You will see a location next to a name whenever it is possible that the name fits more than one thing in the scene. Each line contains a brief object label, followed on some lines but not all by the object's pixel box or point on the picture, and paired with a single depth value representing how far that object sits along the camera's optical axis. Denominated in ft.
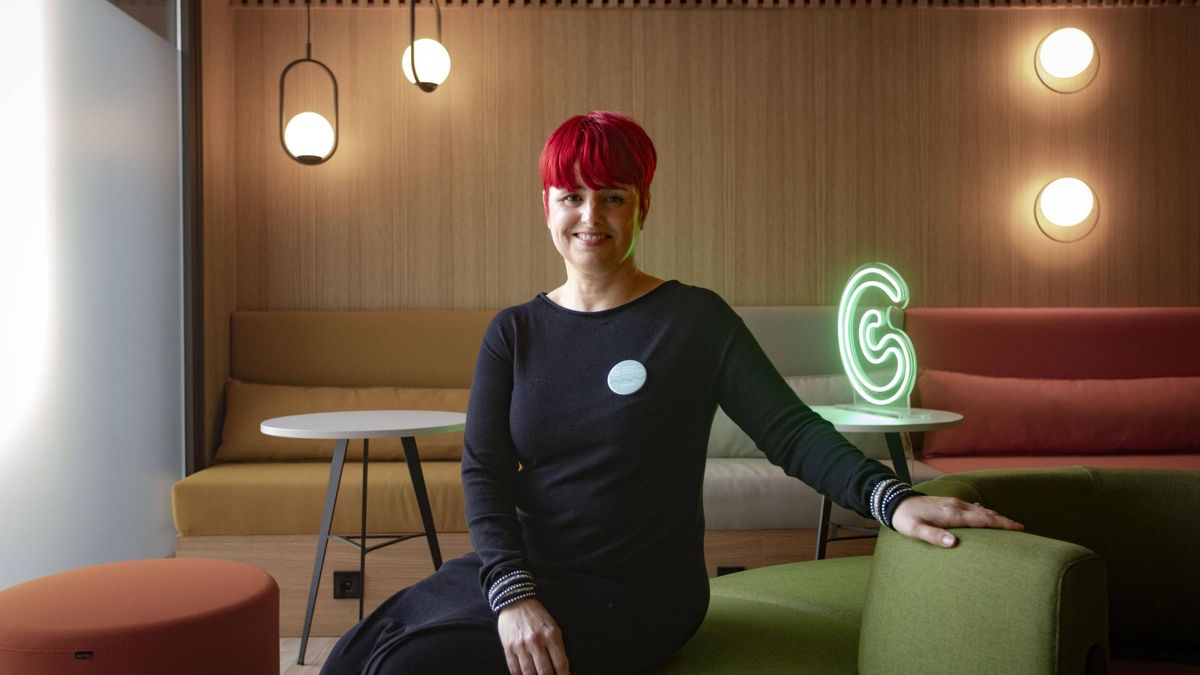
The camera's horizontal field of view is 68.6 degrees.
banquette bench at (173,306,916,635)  10.54
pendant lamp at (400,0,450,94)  12.40
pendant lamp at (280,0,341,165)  12.75
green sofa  3.22
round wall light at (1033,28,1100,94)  13.58
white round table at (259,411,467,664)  8.39
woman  4.07
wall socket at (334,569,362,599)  10.39
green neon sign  10.11
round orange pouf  5.00
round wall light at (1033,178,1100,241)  13.76
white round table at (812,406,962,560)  8.96
